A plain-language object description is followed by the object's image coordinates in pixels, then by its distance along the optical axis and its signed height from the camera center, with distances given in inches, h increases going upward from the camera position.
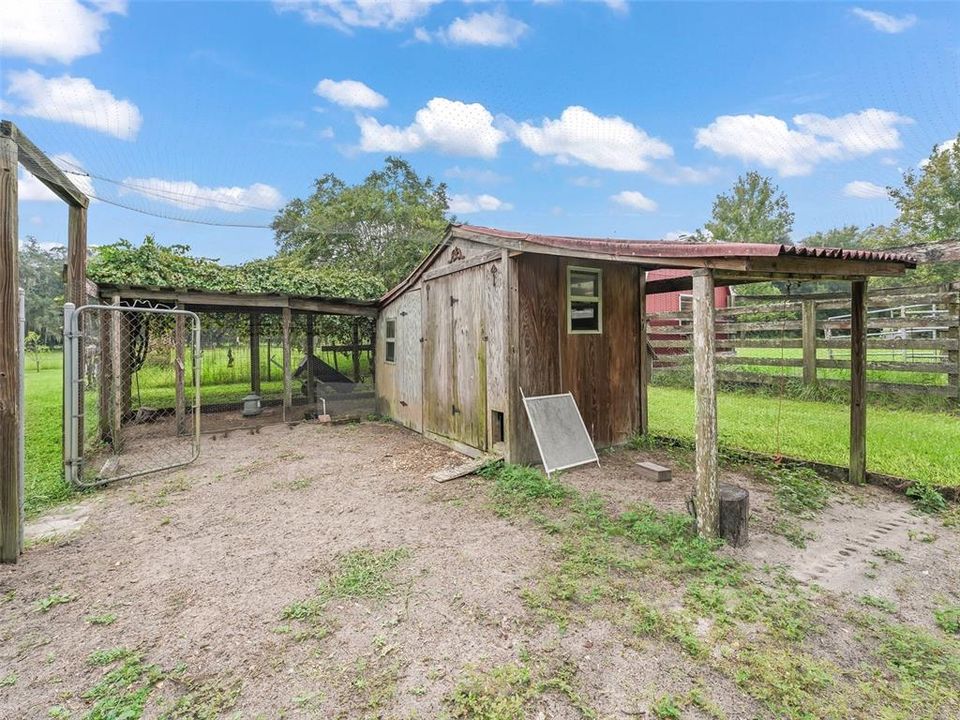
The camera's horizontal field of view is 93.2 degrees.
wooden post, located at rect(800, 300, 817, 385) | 307.3 +10.4
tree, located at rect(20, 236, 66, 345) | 1302.9 +260.8
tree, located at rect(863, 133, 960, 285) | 613.9 +226.7
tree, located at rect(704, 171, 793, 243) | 1120.2 +360.4
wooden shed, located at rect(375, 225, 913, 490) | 183.9 +12.2
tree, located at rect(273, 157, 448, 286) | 579.8 +183.1
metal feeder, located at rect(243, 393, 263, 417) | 320.2 -29.4
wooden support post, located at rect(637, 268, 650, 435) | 223.8 +6.1
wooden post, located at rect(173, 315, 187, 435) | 257.1 +3.0
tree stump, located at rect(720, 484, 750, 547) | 116.9 -41.4
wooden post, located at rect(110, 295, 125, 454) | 225.0 -10.1
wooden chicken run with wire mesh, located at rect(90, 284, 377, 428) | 247.9 +37.7
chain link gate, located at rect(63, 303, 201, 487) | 160.2 -18.1
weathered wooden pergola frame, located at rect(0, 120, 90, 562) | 109.5 +0.1
